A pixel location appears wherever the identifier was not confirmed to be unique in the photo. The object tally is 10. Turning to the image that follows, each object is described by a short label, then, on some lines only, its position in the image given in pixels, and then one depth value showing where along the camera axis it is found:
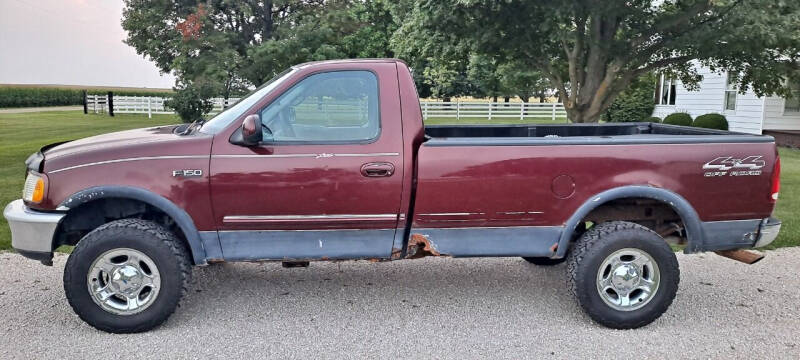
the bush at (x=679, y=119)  21.27
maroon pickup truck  4.09
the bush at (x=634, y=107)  25.03
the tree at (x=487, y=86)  19.62
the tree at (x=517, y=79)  18.60
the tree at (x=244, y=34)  23.83
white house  18.73
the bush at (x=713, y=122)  19.41
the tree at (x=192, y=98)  23.00
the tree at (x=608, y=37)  9.52
